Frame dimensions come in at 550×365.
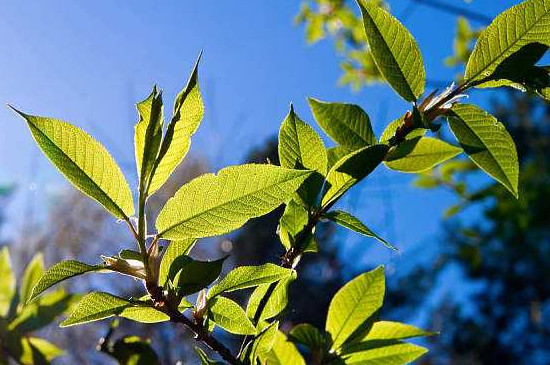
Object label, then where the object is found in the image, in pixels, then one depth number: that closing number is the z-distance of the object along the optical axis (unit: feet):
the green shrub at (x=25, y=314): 2.13
